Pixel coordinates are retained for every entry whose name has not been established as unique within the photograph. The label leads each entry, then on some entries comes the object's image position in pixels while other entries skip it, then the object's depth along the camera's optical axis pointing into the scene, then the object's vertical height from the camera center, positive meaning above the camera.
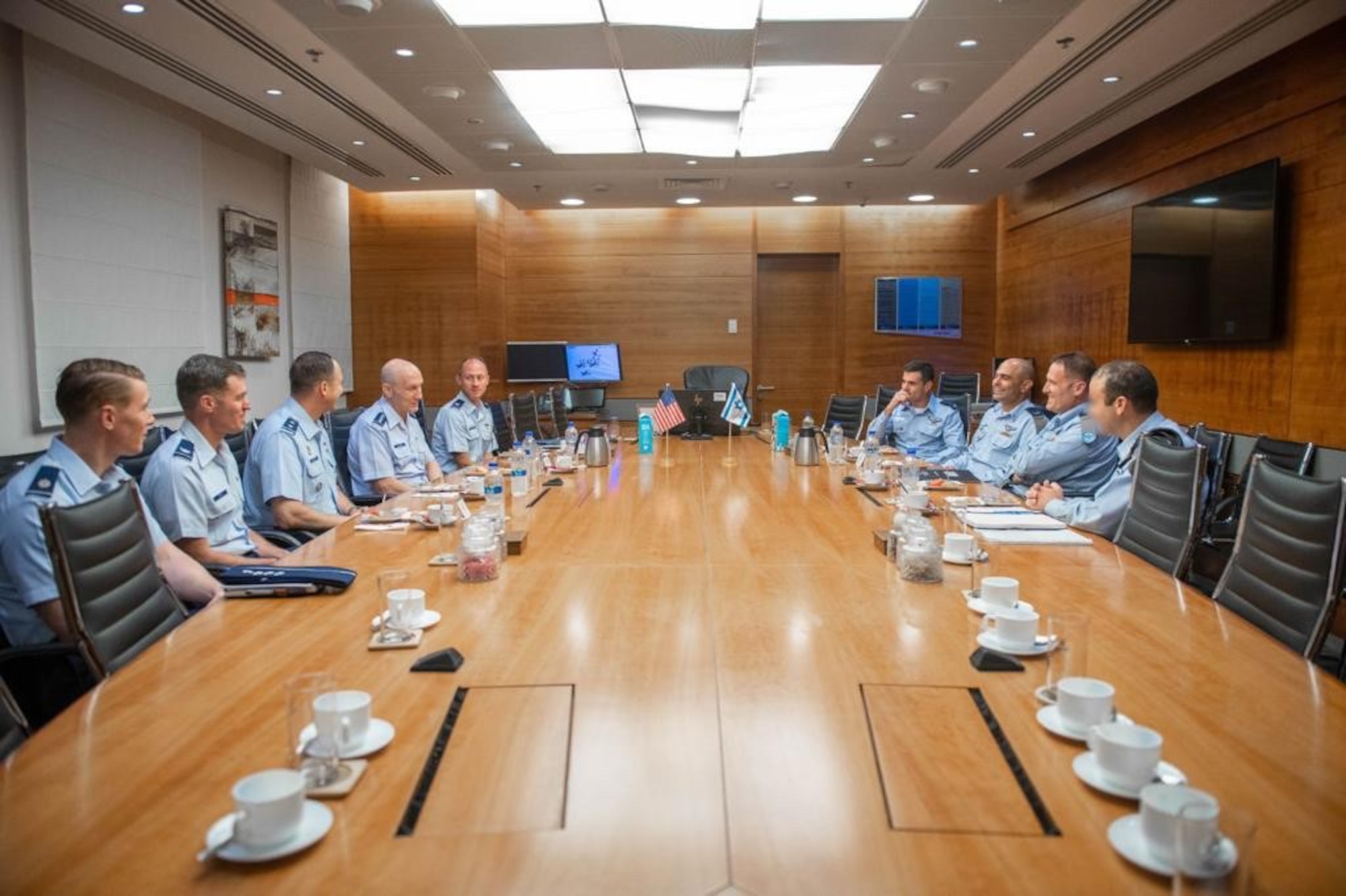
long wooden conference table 1.14 -0.59
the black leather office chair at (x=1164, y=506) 2.82 -0.43
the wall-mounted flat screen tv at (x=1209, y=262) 5.30 +0.66
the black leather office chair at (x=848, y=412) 7.62 -0.37
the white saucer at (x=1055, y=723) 1.46 -0.56
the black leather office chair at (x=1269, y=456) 4.52 -0.50
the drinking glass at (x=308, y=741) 1.34 -0.55
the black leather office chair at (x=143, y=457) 3.60 -0.38
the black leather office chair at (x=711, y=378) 8.70 -0.11
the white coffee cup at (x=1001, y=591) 2.12 -0.50
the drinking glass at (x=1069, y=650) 1.62 -0.48
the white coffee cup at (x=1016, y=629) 1.88 -0.52
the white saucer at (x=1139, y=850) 0.99 -0.58
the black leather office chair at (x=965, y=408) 7.70 -0.34
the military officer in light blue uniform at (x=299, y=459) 3.95 -0.41
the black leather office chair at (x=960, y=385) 9.78 -0.19
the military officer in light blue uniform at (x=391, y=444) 4.95 -0.42
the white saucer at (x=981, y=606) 2.12 -0.54
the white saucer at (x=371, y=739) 1.42 -0.58
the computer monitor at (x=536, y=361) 9.95 +0.04
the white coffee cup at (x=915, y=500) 3.30 -0.47
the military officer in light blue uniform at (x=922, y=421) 6.31 -0.38
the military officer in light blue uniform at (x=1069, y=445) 4.42 -0.36
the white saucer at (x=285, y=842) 1.13 -0.59
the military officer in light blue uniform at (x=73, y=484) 2.32 -0.32
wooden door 10.59 +0.36
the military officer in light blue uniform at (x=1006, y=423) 5.27 -0.31
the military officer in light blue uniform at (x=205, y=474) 3.07 -0.37
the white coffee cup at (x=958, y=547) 2.64 -0.50
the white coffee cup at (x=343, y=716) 1.36 -0.52
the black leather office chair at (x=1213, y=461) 4.35 -0.47
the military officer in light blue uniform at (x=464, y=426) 5.93 -0.39
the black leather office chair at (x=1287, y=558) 2.11 -0.45
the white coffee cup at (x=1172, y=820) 1.01 -0.52
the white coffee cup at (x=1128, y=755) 1.28 -0.53
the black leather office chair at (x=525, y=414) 7.02 -0.36
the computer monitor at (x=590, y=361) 10.14 +0.05
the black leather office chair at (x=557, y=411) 8.09 -0.42
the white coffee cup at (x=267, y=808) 1.14 -0.54
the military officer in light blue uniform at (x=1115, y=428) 3.40 -0.23
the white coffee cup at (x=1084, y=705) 1.46 -0.52
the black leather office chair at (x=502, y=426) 6.94 -0.45
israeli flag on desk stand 6.32 -0.30
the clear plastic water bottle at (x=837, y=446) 5.11 -0.44
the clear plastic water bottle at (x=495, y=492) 2.93 -0.47
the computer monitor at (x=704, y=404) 6.70 -0.28
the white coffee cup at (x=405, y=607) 2.02 -0.52
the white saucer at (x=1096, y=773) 1.28 -0.57
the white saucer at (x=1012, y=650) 1.85 -0.55
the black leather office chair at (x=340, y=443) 5.18 -0.43
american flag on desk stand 6.32 -0.33
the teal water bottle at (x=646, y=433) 5.76 -0.41
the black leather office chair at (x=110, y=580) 2.03 -0.49
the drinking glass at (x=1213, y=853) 0.94 -0.51
